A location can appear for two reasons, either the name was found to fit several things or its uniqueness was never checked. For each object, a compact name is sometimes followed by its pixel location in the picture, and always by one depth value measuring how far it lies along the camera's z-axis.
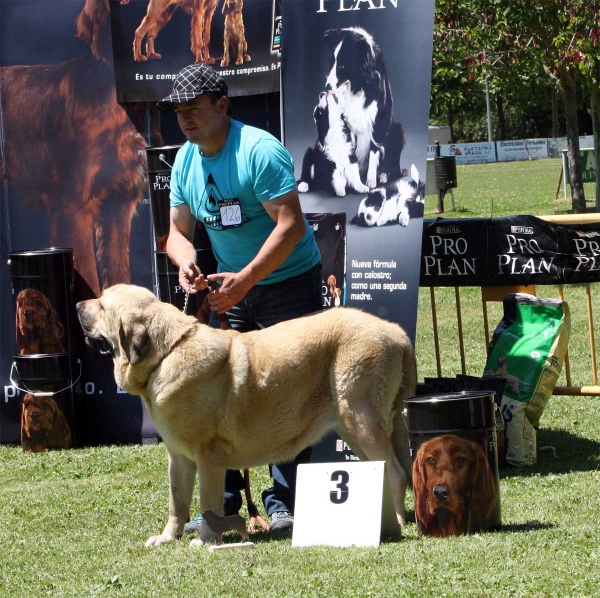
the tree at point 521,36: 35.09
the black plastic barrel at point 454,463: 9.19
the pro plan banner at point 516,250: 14.23
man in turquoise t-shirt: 9.62
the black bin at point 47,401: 15.45
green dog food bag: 12.95
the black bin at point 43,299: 15.23
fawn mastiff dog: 9.39
